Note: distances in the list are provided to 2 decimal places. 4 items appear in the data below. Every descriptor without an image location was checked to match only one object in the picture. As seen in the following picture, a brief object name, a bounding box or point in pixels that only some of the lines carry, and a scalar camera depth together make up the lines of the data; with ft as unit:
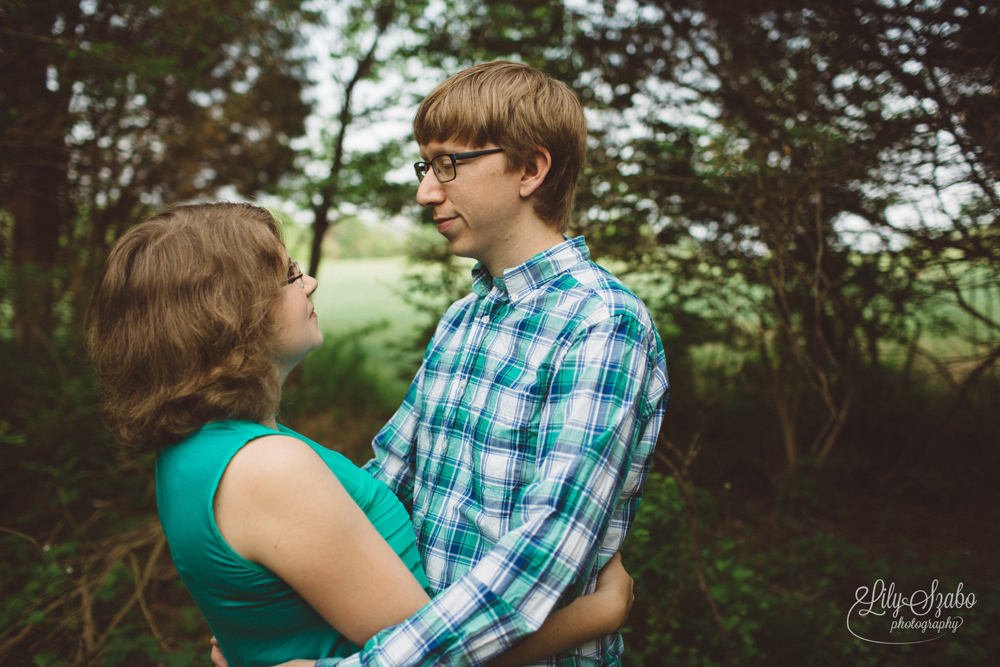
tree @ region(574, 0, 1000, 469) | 8.74
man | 3.15
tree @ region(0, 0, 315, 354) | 12.38
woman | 3.17
